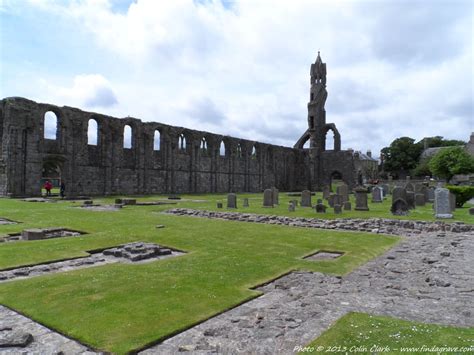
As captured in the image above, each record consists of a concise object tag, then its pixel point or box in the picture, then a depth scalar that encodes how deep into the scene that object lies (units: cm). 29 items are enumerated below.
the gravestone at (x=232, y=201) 2097
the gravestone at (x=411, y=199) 1970
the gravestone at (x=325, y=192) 2931
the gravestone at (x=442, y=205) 1572
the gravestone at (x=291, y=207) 1950
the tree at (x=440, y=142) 9344
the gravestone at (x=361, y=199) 1917
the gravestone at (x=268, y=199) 2162
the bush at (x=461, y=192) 2214
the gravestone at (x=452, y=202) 1795
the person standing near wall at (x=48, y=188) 2858
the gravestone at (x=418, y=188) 2730
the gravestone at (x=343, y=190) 2348
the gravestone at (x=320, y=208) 1817
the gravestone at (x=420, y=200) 2321
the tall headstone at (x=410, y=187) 2908
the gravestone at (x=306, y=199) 2175
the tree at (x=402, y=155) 8531
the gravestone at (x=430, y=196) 2614
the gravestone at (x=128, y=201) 2248
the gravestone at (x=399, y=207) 1683
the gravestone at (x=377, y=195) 2586
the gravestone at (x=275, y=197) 2339
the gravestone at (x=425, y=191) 2578
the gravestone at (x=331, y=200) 2060
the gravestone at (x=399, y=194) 1720
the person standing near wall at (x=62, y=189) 2728
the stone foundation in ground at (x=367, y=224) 1251
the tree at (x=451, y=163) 5784
